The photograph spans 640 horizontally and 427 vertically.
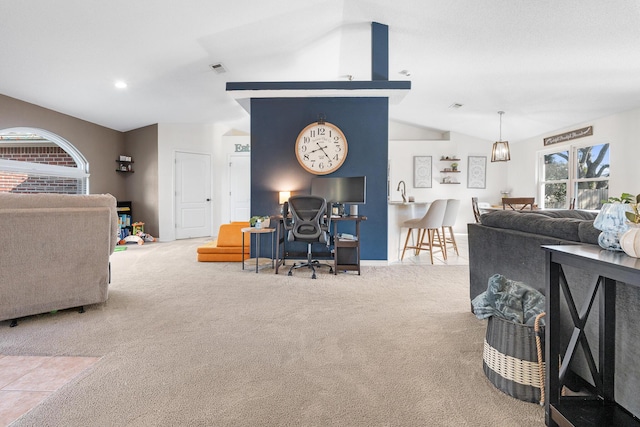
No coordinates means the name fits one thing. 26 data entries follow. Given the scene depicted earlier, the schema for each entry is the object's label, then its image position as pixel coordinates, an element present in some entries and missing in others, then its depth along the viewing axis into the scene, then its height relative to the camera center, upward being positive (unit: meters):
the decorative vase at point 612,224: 1.16 -0.08
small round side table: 4.03 -0.38
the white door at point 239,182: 7.95 +0.41
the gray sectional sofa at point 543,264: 1.20 -0.35
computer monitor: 4.25 +0.14
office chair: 3.70 -0.23
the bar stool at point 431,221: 4.69 -0.29
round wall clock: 4.51 +0.72
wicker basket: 1.44 -0.71
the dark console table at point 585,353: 1.21 -0.59
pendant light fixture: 5.61 +0.85
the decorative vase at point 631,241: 1.05 -0.13
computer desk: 3.99 -0.68
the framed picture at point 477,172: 8.12 +0.72
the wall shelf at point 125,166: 7.03 +0.69
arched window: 5.32 +0.58
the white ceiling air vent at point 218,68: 4.72 +1.92
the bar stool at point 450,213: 4.93 -0.18
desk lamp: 4.52 +0.05
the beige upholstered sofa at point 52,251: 2.26 -0.39
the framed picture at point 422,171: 8.16 +0.74
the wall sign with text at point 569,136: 5.55 +1.21
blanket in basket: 1.57 -0.50
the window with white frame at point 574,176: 5.38 +0.47
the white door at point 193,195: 7.24 +0.09
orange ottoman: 4.67 -0.70
